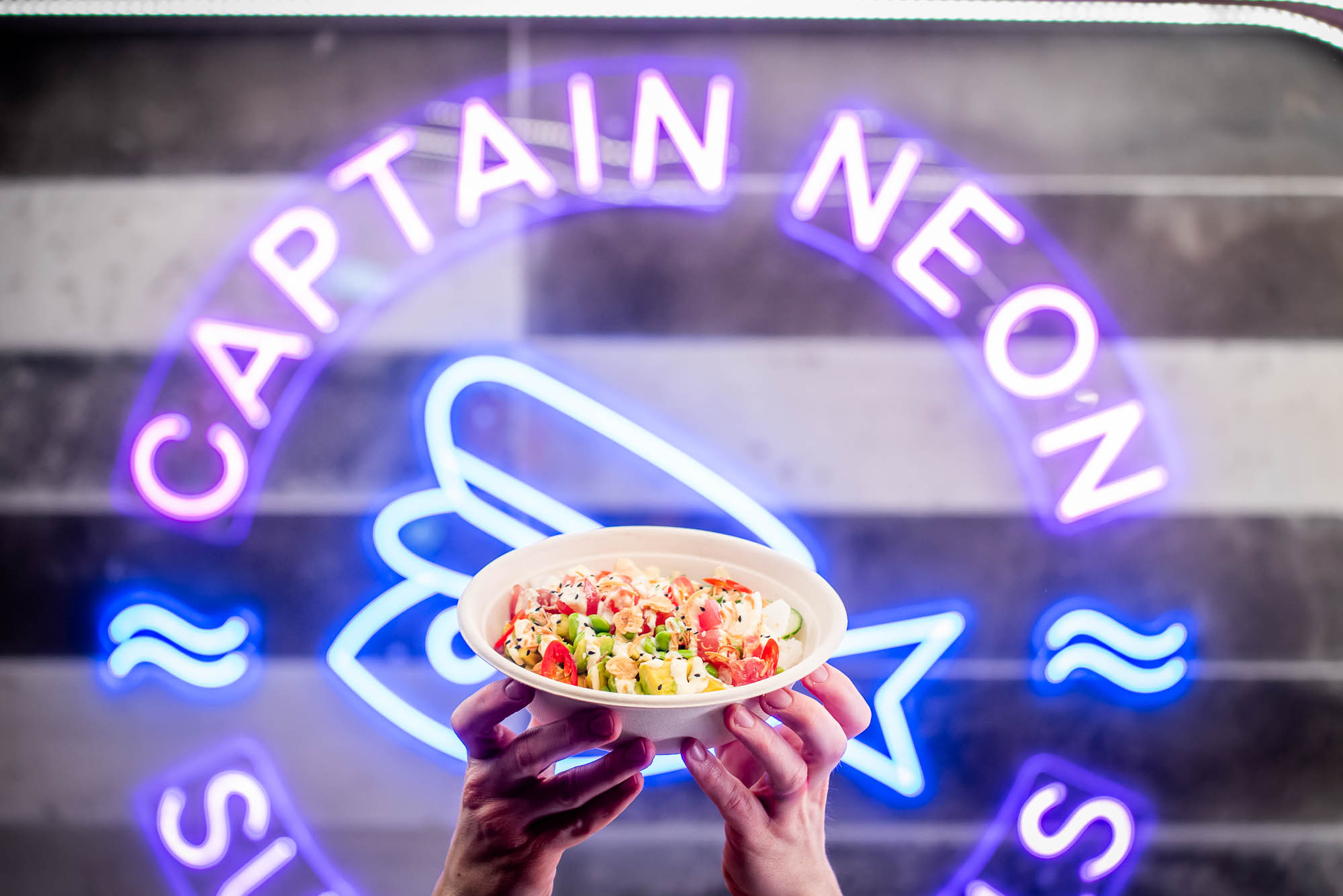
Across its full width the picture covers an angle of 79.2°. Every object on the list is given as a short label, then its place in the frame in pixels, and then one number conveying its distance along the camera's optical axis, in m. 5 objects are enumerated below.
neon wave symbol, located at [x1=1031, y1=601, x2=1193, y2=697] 2.45
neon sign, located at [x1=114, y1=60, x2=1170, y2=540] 2.31
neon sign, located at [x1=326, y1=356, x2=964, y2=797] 2.37
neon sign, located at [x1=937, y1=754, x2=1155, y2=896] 2.50
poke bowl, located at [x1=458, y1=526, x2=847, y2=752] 1.03
